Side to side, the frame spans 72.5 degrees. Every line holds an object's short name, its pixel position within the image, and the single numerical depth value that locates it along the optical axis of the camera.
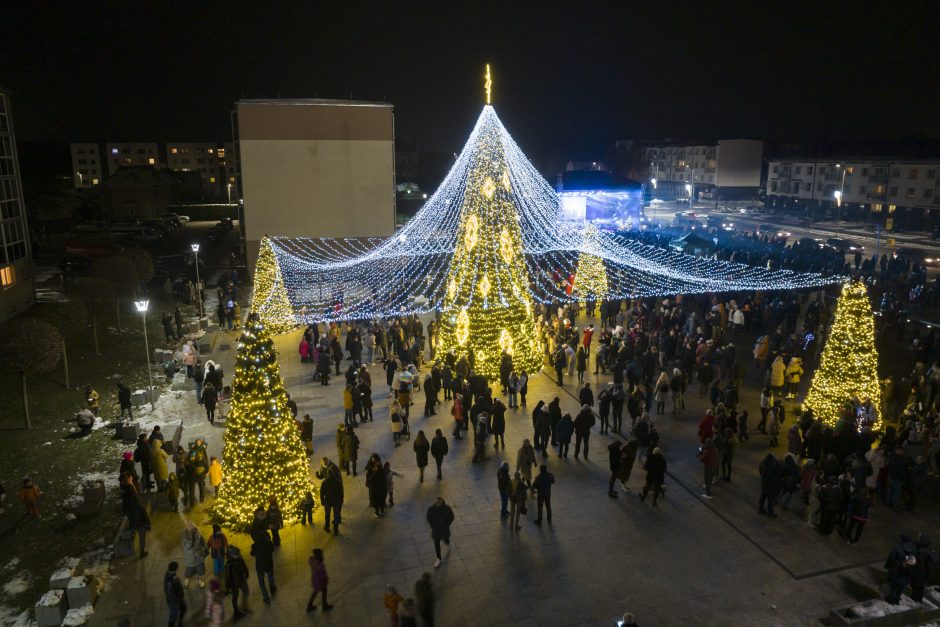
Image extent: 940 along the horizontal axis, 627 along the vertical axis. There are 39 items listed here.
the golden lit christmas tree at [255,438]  9.76
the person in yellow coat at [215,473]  11.16
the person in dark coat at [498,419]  12.57
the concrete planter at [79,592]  8.06
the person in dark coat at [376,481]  10.09
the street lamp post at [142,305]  15.73
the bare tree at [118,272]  22.70
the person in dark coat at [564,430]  12.02
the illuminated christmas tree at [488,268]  16.11
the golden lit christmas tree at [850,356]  12.84
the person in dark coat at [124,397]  14.63
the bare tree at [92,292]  20.28
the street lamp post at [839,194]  48.35
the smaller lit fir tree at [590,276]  23.56
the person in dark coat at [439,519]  8.84
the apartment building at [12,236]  24.45
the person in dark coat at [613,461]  10.86
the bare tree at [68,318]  18.00
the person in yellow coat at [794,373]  15.25
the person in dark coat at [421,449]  11.23
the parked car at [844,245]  37.00
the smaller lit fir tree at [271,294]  20.28
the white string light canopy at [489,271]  16.33
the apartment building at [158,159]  88.31
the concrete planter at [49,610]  7.88
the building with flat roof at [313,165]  32.84
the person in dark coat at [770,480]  10.00
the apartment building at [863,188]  46.84
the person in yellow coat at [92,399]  14.90
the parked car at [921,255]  33.38
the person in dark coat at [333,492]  9.66
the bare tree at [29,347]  13.87
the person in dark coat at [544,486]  9.92
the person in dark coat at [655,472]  10.38
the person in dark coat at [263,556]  8.08
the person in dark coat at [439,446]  11.28
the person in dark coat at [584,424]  12.13
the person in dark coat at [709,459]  10.77
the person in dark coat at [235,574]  7.91
